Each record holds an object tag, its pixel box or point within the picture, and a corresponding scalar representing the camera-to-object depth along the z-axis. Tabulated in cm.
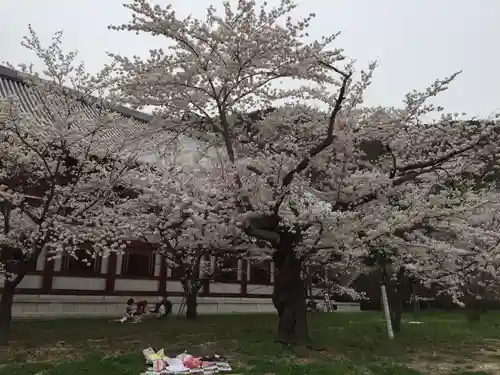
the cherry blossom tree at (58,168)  847
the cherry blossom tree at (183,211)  818
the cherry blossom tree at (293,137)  802
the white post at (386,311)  985
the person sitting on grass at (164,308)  1559
